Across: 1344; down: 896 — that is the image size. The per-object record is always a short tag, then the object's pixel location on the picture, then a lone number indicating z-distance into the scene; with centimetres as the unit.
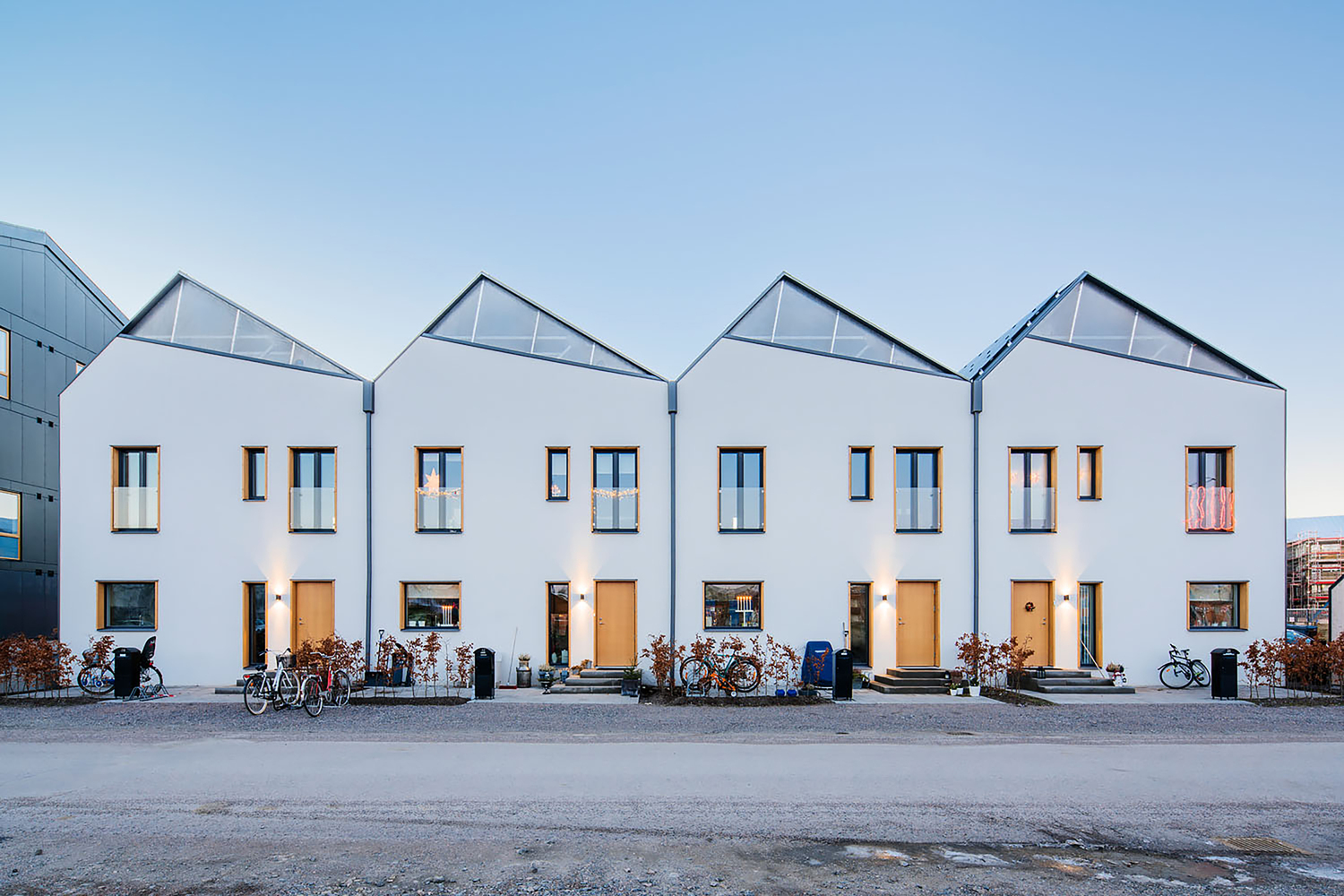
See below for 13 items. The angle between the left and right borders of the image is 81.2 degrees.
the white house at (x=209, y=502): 1662
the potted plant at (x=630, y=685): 1525
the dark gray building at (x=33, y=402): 2014
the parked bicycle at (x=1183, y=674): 1633
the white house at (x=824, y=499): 1658
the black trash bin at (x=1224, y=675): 1492
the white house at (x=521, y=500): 1659
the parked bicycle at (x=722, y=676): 1485
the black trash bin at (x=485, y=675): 1480
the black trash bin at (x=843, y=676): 1473
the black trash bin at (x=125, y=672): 1482
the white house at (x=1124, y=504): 1669
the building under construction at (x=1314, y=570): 4050
